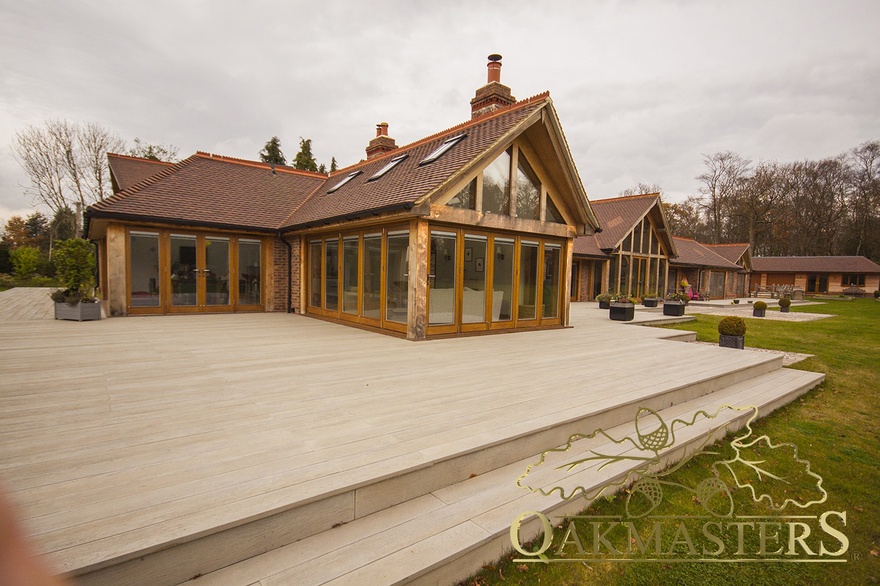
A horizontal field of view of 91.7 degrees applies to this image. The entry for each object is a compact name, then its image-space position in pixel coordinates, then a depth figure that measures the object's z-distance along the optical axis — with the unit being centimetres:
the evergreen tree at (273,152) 3278
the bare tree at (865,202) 3831
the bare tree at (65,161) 2319
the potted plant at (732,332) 848
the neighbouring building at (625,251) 2105
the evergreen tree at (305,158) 3322
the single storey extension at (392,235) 817
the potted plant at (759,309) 1700
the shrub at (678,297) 1477
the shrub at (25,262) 2364
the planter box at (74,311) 912
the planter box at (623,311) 1252
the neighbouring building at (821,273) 3759
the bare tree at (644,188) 4328
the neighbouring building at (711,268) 2738
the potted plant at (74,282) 911
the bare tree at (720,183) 3944
